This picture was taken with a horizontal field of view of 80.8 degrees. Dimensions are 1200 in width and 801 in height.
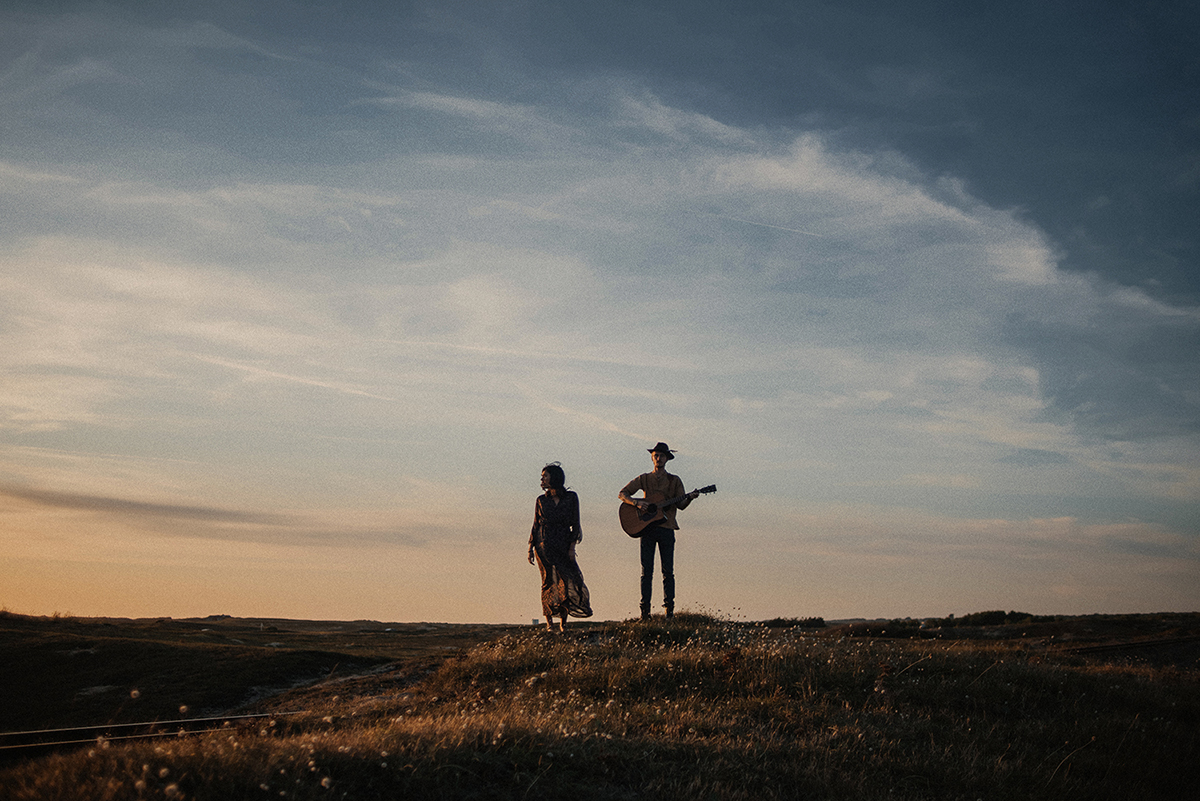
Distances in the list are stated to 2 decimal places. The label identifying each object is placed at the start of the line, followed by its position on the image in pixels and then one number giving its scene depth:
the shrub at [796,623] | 23.00
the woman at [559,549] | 14.80
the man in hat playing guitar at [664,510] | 15.02
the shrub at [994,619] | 23.44
